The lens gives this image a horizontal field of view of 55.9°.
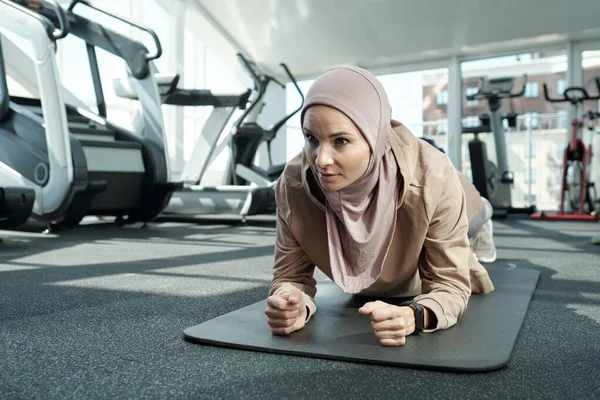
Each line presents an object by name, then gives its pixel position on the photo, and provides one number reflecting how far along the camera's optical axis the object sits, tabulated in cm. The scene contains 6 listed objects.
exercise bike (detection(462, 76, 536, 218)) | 617
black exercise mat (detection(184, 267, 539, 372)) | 108
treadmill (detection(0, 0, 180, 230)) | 357
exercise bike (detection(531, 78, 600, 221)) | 586
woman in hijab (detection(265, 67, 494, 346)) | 110
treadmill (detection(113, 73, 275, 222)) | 477
